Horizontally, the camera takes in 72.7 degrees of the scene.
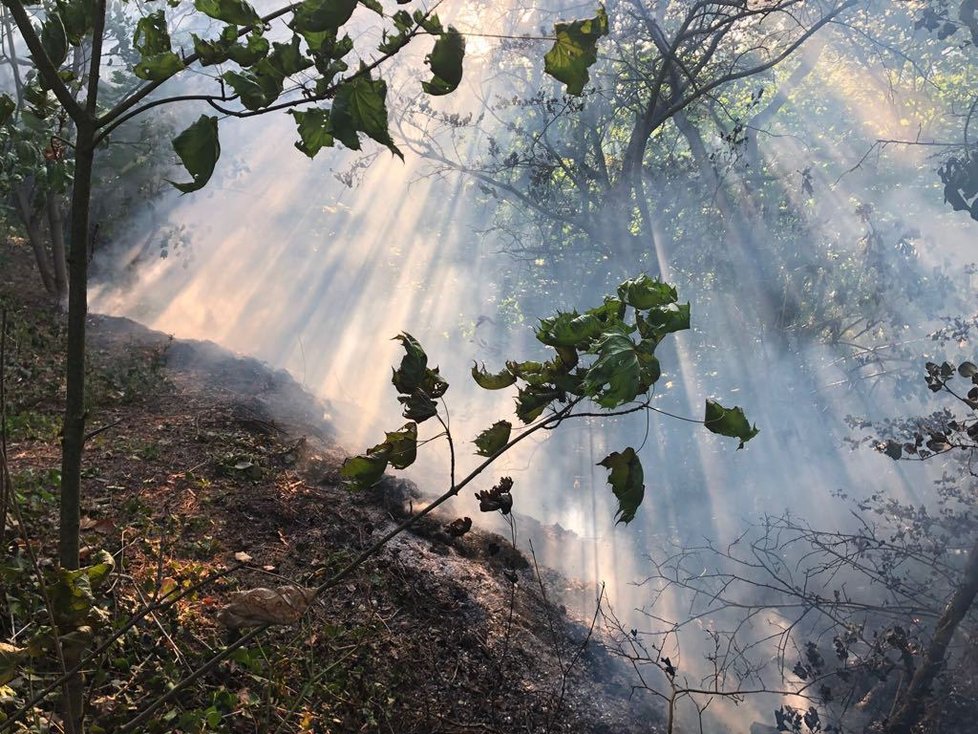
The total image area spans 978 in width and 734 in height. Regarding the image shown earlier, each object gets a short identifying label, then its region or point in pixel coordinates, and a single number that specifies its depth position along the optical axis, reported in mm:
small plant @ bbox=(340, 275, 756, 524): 954
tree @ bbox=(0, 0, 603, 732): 807
